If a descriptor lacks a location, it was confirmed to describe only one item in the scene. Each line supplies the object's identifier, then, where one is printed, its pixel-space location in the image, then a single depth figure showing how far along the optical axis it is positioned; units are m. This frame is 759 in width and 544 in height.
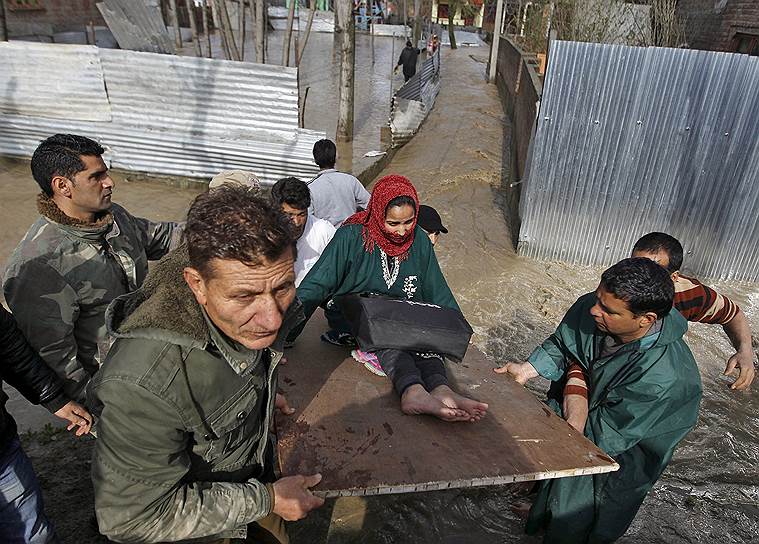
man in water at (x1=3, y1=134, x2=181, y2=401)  2.20
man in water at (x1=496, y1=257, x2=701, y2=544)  2.03
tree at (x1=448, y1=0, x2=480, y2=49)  26.42
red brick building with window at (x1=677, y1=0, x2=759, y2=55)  8.16
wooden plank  1.77
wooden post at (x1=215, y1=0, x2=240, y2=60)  6.74
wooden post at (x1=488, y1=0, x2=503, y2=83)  15.26
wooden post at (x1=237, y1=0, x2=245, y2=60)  7.86
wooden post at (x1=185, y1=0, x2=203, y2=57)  7.83
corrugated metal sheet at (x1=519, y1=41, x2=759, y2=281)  4.95
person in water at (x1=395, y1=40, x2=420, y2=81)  15.51
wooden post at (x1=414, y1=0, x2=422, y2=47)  20.11
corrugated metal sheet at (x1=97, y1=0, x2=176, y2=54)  8.16
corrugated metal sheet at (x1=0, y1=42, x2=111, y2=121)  7.24
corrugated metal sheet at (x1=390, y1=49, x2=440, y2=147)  10.52
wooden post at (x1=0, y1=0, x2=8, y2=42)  8.04
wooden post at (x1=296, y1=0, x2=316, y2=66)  7.30
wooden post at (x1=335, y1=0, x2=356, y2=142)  8.55
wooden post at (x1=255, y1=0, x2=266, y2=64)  6.70
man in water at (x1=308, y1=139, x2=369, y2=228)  4.31
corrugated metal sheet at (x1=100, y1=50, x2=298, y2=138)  6.94
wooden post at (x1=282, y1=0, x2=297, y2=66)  6.94
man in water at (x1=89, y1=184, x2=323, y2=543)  1.22
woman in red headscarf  2.52
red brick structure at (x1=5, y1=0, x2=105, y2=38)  13.46
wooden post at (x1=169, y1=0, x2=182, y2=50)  11.14
